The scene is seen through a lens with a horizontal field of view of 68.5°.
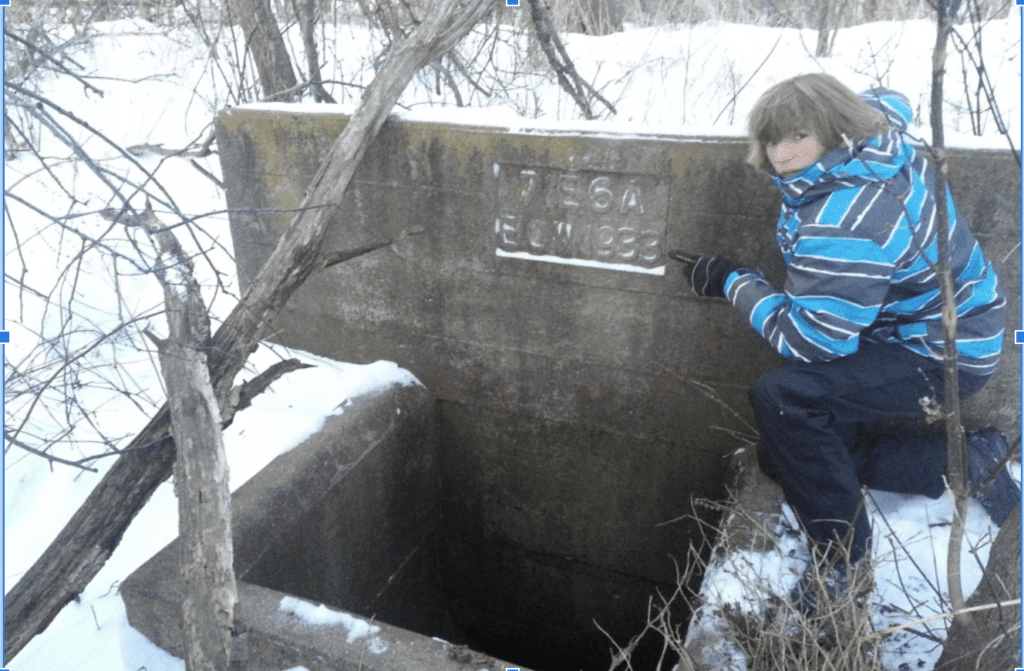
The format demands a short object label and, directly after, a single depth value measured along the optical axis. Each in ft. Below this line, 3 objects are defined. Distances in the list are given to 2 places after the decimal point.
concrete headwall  9.18
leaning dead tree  7.30
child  6.82
